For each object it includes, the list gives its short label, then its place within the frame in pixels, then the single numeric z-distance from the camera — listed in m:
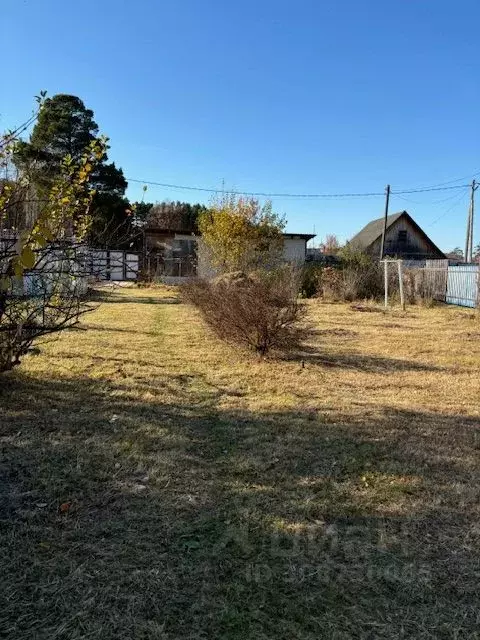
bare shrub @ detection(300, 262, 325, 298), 22.08
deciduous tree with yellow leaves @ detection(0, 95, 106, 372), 4.29
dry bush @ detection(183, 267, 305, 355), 7.31
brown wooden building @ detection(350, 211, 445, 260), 39.53
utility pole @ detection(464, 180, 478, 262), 32.41
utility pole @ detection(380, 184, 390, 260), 32.09
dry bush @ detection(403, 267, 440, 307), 19.08
